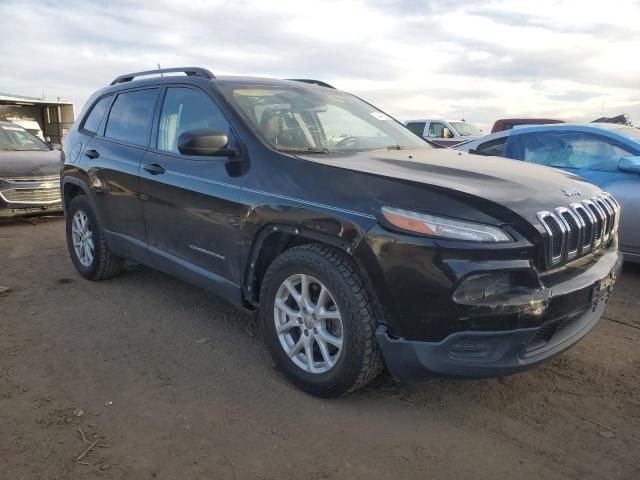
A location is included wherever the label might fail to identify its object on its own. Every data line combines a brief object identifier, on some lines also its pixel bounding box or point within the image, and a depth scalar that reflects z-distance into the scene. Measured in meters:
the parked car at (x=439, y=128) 15.19
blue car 4.99
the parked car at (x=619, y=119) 11.86
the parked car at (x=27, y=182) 7.78
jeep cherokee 2.41
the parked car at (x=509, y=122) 13.02
